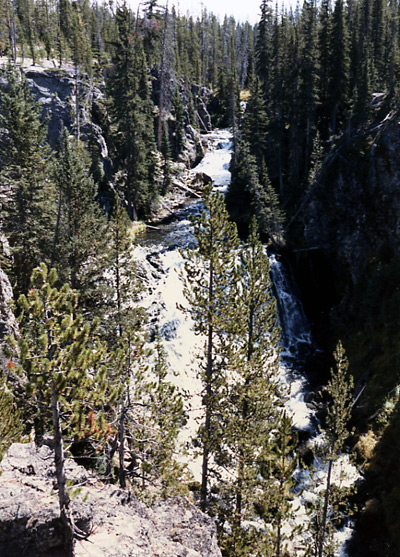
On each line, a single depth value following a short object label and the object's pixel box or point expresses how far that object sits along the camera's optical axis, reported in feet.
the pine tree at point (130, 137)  141.69
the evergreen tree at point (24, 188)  71.92
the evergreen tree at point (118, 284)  61.21
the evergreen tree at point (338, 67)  142.31
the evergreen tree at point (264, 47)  190.60
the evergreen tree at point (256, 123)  152.32
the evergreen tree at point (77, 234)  63.46
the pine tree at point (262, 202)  120.26
